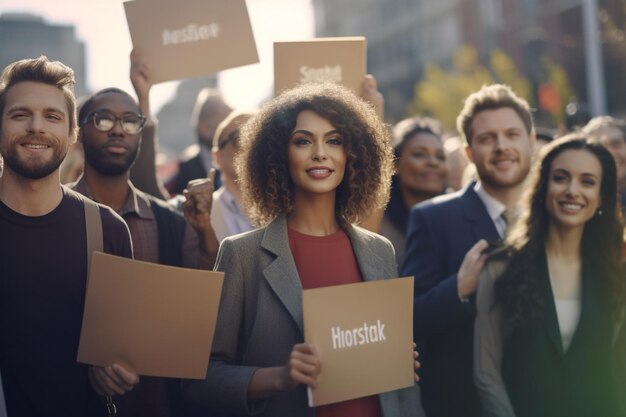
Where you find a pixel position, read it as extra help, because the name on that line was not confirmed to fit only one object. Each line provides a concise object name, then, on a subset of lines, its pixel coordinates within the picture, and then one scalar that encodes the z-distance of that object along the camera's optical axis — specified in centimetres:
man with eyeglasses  441
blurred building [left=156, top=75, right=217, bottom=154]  9856
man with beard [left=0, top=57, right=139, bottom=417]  341
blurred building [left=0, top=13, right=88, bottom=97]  6162
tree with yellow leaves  2820
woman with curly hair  334
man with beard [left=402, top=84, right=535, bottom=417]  451
